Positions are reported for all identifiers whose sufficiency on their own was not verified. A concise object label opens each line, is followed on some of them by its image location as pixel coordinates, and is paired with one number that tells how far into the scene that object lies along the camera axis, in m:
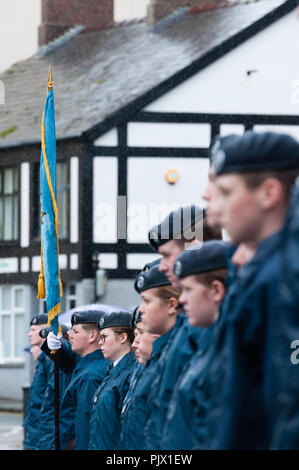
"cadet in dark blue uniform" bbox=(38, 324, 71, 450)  15.95
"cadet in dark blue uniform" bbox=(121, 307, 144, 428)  10.76
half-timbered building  40.03
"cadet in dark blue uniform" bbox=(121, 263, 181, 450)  9.70
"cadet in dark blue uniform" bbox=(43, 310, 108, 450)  14.02
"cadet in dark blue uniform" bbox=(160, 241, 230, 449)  7.38
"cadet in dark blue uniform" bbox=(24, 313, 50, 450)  18.63
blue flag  14.11
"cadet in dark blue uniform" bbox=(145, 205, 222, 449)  8.32
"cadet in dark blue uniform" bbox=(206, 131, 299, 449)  5.16
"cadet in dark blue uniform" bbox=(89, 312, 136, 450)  12.19
